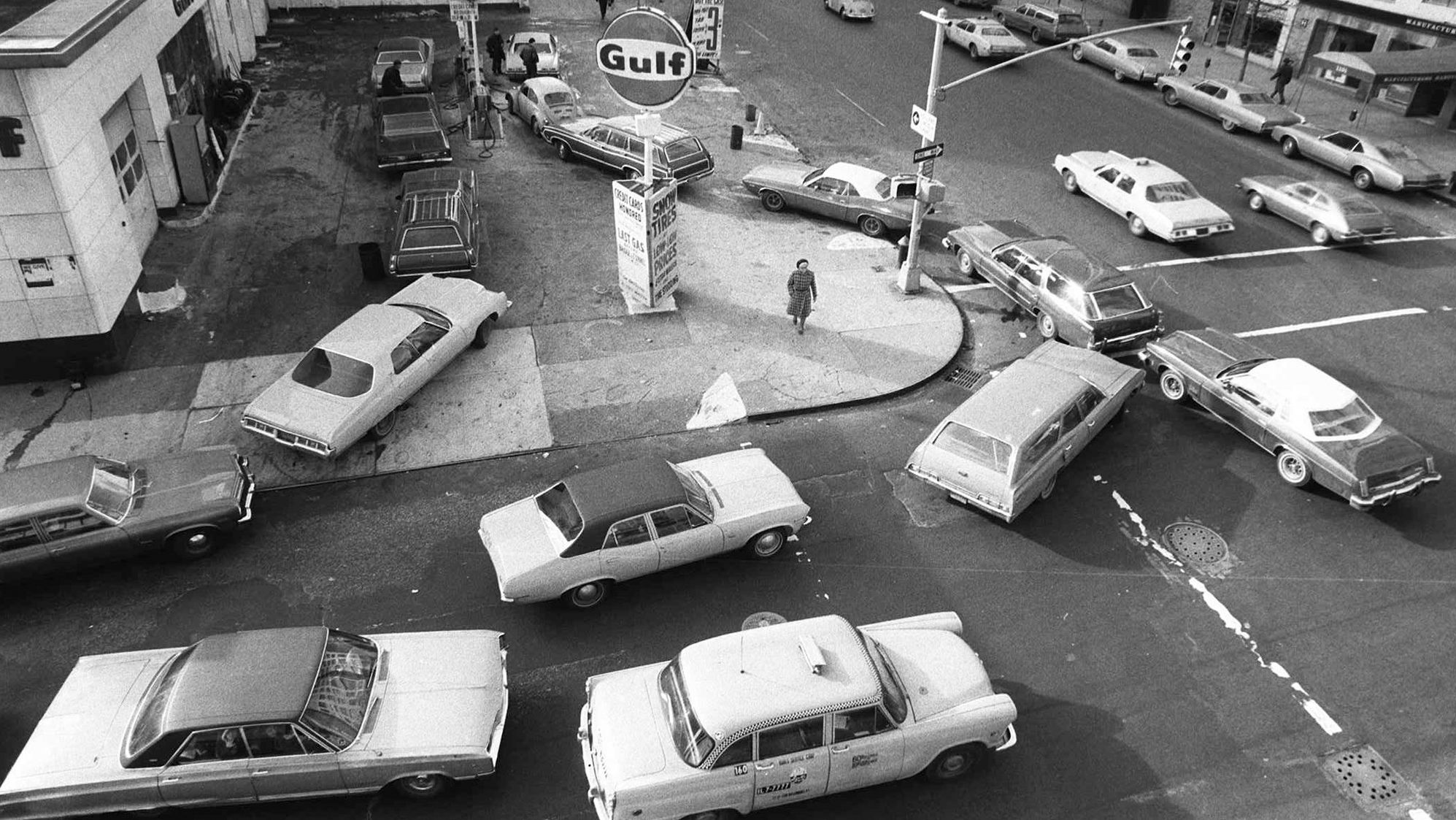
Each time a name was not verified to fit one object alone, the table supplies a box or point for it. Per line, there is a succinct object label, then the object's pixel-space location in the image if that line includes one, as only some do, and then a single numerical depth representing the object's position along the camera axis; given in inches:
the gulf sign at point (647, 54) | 660.1
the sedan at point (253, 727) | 333.1
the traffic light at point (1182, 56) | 1140.5
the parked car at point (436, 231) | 696.4
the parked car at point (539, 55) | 1160.2
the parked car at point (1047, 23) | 1359.5
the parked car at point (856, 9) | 1430.9
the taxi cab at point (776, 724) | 336.2
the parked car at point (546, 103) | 975.6
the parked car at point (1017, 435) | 501.7
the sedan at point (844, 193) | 808.9
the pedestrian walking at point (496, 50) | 1181.7
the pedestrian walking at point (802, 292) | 653.3
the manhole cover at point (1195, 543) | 500.4
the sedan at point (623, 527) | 435.2
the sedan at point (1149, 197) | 803.4
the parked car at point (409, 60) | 1064.8
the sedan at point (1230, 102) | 1050.1
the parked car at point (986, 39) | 1278.3
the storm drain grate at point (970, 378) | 644.7
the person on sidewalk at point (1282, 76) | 1157.1
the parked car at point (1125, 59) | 1214.9
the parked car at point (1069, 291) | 647.1
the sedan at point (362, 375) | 525.7
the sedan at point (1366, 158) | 923.4
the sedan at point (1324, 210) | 813.9
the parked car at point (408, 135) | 869.8
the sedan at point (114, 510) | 434.3
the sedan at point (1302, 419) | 519.2
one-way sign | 668.1
